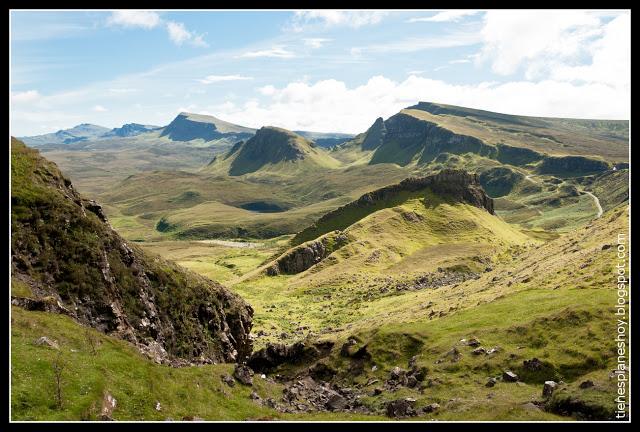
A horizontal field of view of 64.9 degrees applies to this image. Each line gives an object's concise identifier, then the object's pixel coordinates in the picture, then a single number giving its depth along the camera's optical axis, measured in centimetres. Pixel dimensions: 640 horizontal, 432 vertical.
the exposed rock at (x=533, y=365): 5512
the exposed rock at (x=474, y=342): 6356
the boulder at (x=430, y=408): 5032
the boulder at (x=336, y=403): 5578
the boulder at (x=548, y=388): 4755
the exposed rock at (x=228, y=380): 5241
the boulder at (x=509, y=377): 5469
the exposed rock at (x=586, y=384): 4606
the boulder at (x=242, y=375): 5471
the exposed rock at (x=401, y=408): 5059
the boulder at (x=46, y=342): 4486
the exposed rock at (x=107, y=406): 3867
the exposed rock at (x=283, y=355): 7475
